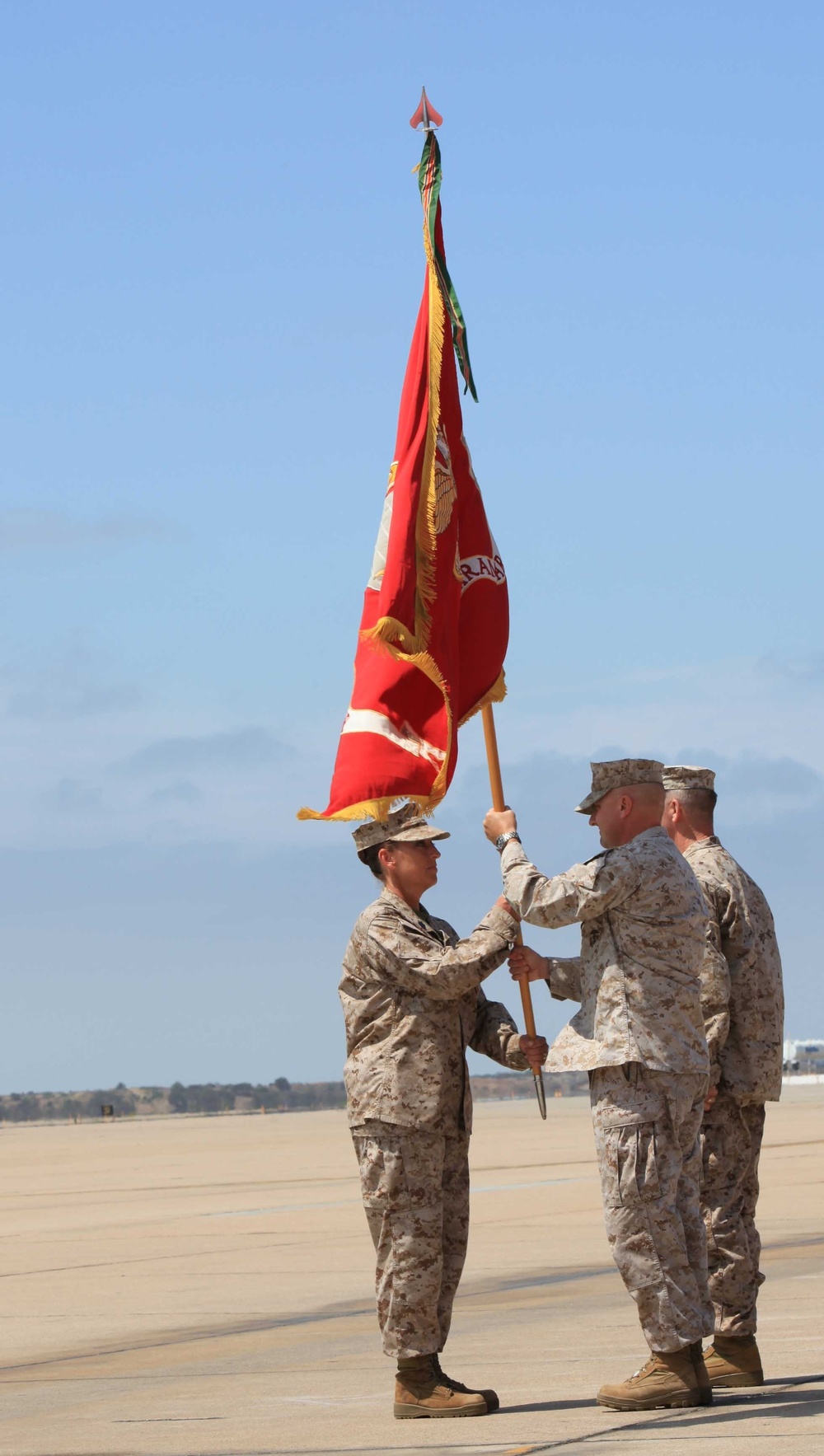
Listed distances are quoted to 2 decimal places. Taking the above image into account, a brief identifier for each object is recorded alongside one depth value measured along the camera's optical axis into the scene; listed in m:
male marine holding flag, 14.22
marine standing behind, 15.53
